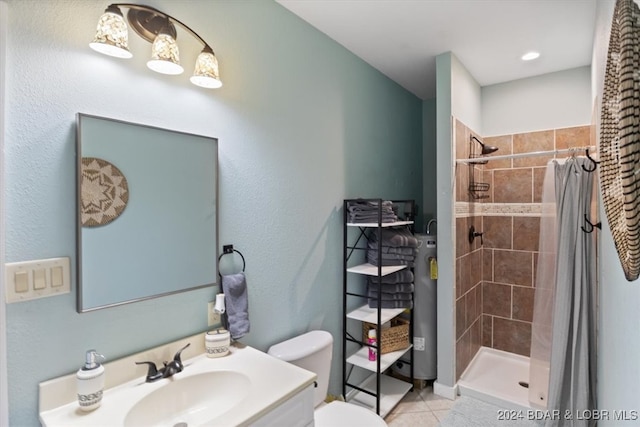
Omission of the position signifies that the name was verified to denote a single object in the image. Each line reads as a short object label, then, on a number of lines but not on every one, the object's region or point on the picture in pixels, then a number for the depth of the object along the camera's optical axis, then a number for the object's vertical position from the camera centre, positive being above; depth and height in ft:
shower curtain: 6.56 -1.59
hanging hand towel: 5.07 -1.37
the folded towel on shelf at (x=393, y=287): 7.77 -1.72
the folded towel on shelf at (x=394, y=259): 7.64 -1.04
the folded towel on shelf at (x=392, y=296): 7.79 -1.92
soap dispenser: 3.50 -1.78
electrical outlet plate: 5.03 -1.53
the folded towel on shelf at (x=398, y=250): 7.63 -0.82
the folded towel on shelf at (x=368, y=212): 7.33 +0.05
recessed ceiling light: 8.28 +3.99
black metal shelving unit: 7.24 -2.86
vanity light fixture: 3.67 +2.10
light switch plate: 3.29 -0.64
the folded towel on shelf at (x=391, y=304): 7.79 -2.11
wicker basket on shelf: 7.83 -2.96
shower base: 8.00 -4.46
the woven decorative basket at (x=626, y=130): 1.78 +0.50
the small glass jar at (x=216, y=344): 4.77 -1.85
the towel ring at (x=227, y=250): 5.20 -0.57
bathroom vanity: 3.50 -2.10
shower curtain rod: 7.04 +1.35
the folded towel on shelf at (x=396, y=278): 7.76 -1.49
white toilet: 5.63 -2.82
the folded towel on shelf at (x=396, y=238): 7.55 -0.55
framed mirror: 3.79 +0.05
